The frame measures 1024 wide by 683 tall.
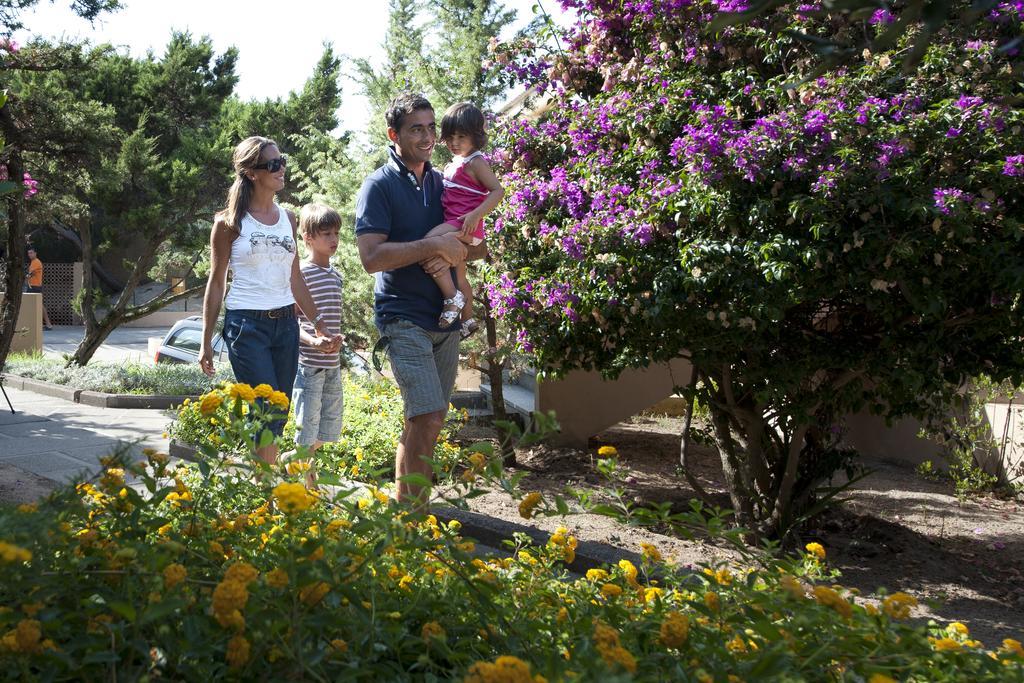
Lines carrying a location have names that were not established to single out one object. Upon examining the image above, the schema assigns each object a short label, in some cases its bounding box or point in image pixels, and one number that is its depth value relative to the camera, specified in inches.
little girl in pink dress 177.8
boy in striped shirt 204.8
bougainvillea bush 159.3
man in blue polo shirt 167.0
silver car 605.9
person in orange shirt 821.2
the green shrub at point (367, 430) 264.5
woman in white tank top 181.5
